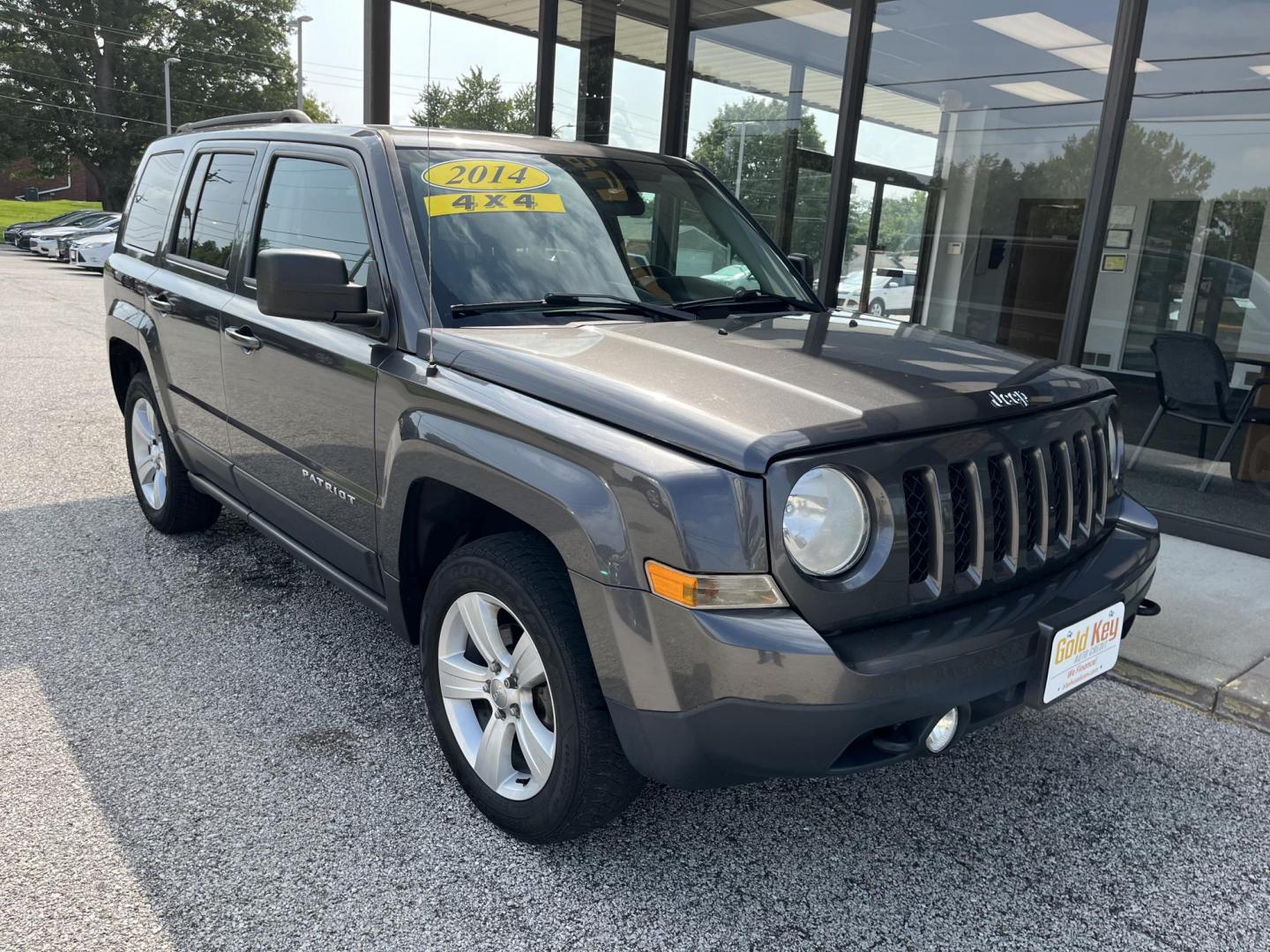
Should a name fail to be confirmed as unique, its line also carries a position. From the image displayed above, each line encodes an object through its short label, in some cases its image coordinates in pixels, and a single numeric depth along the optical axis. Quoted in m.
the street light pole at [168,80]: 41.09
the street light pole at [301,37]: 39.28
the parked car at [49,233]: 27.27
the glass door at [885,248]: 7.82
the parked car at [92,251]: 23.69
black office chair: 6.17
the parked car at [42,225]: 29.89
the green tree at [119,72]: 42.68
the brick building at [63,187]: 64.50
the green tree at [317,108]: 47.83
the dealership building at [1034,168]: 6.20
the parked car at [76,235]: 26.16
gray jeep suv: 2.05
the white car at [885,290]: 8.00
